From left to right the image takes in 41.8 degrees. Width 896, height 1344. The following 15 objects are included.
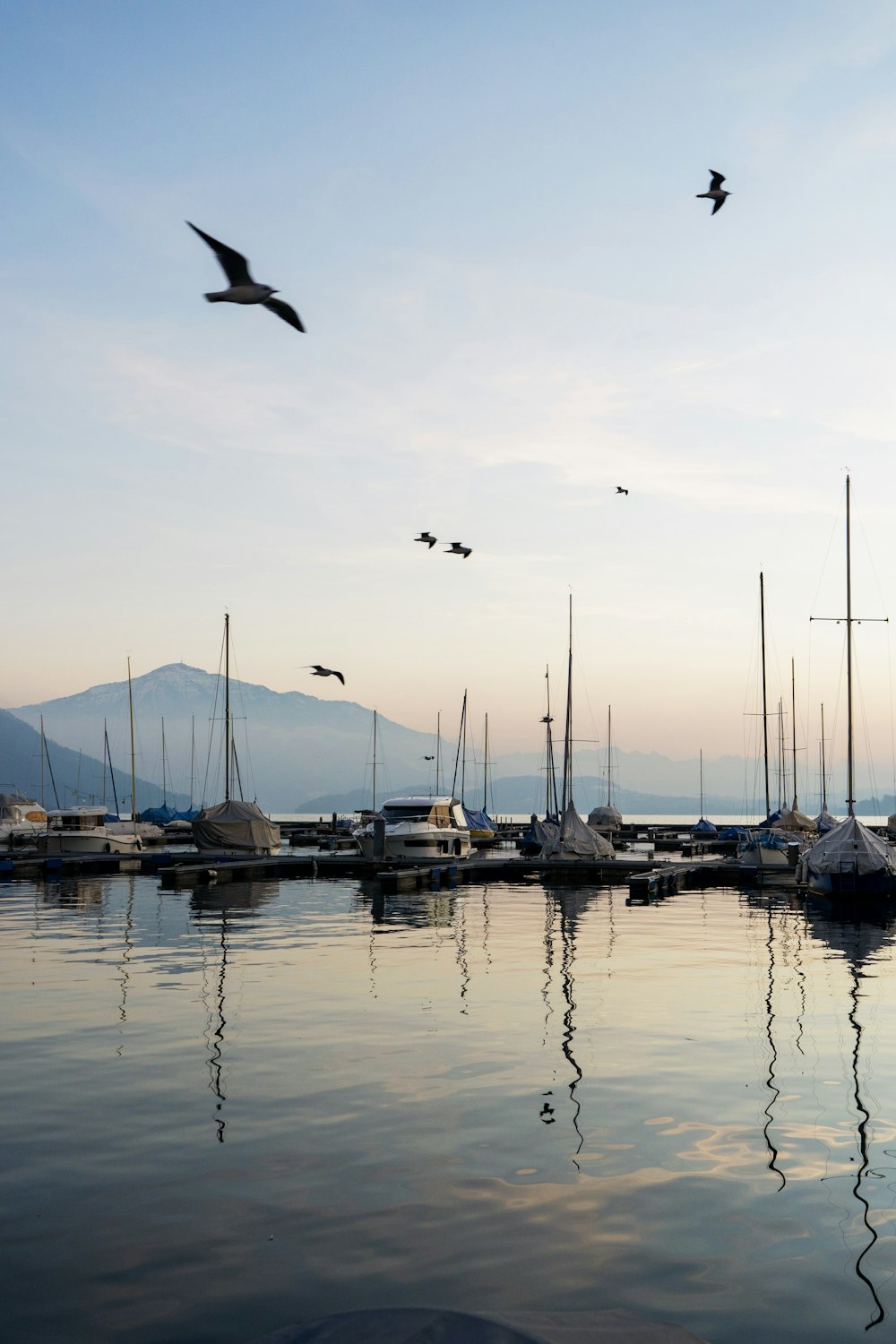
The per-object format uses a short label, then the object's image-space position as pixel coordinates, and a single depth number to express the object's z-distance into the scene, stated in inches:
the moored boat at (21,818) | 3491.6
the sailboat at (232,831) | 2583.7
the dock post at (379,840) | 2422.5
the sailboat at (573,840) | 2477.9
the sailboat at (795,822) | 3752.5
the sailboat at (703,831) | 4803.2
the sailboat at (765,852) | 2438.5
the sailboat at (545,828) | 3299.7
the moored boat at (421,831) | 2534.4
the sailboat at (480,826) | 3978.8
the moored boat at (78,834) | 2891.2
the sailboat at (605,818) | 4956.9
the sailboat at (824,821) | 3730.3
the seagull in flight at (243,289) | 703.1
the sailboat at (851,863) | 1797.5
